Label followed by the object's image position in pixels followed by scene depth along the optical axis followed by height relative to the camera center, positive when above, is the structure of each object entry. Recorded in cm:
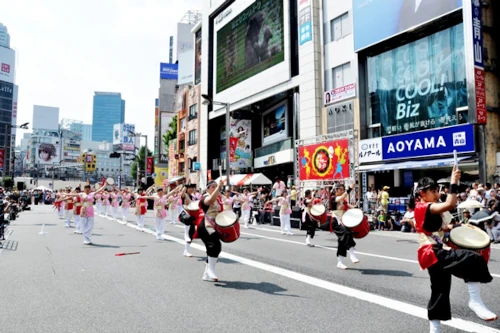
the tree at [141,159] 7294 +623
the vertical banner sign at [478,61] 1843 +594
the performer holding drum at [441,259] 414 -68
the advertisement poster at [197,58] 5278 +1749
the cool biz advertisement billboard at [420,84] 2052 +595
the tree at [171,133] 6425 +967
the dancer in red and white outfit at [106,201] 2747 -49
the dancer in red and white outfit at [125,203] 2216 -48
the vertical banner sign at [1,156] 3547 +333
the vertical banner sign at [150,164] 5938 +439
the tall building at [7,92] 10781 +2822
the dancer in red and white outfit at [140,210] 1781 -71
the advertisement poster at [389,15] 2064 +966
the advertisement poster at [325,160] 2205 +189
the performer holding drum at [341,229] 831 -73
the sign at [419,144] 1941 +256
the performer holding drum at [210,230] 705 -63
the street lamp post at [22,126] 3428 +568
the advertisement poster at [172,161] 5672 +467
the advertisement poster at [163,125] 7012 +1182
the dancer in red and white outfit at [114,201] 2548 -43
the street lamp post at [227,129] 2436 +414
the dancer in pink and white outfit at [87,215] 1287 -66
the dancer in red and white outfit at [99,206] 3160 -93
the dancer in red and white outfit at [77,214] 1628 -85
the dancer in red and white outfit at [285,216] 1634 -88
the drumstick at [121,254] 1026 -150
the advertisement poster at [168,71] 7312 +2198
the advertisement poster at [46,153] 8931 +894
